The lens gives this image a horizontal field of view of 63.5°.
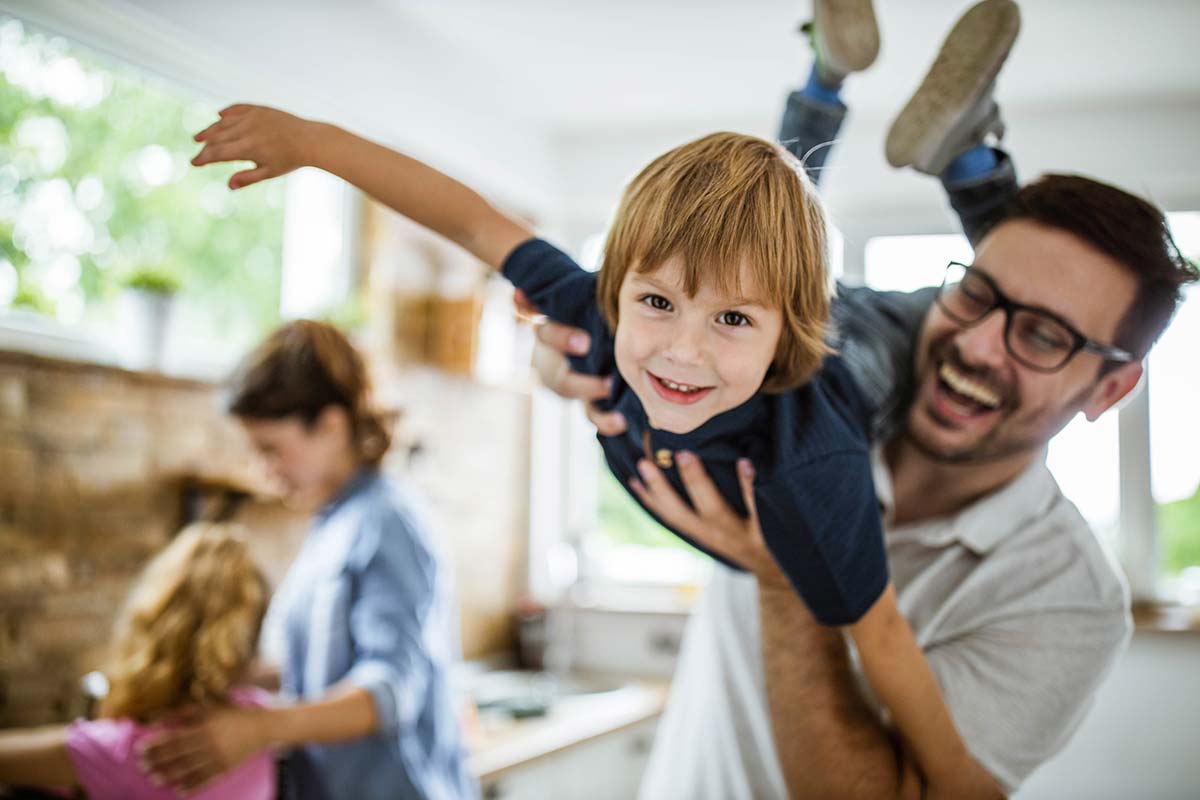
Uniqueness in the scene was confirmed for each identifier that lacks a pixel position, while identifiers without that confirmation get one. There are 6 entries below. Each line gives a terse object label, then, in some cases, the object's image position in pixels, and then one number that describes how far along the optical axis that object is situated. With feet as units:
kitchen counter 7.39
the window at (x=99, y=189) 5.44
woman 4.83
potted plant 5.96
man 2.72
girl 4.45
